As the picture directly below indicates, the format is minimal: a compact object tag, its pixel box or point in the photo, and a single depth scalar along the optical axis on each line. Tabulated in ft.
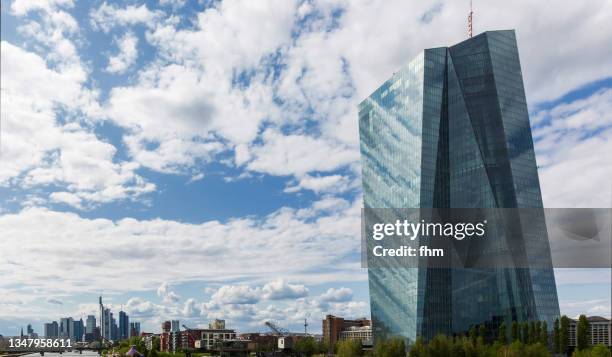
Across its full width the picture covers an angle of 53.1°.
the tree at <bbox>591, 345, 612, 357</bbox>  402.74
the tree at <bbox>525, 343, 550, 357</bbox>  410.72
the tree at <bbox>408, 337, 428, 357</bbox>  458.91
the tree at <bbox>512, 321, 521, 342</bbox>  485.15
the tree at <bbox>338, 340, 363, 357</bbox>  570.66
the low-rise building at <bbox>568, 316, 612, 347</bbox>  569.96
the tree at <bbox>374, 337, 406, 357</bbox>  493.77
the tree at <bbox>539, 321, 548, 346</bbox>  459.97
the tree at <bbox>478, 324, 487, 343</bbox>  519.19
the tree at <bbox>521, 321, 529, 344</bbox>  481.59
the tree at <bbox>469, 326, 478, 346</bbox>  519.11
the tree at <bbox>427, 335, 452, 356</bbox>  453.58
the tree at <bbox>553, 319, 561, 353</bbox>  459.44
